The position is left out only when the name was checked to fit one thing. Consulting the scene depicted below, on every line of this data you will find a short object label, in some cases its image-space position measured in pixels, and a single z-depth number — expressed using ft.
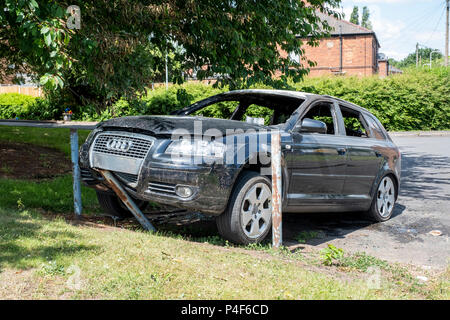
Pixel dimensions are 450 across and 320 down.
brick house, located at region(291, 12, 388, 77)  162.20
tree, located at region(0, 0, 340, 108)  20.57
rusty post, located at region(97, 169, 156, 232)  17.17
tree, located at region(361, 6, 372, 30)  435.74
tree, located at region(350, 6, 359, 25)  384.60
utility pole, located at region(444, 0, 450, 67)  144.66
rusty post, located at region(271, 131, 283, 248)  16.67
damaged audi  15.89
